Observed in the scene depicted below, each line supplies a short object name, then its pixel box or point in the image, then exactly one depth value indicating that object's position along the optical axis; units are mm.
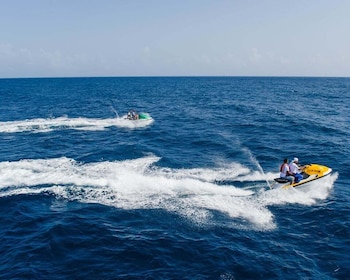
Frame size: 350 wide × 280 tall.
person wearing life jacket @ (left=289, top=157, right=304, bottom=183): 26958
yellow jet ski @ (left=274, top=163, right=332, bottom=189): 26698
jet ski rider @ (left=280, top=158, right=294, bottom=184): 27105
